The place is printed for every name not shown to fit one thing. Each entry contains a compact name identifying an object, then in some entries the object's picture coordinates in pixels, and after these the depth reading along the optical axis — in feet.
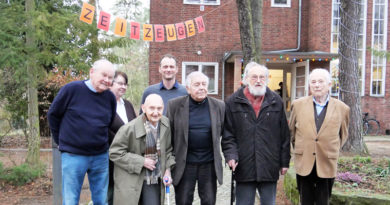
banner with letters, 22.54
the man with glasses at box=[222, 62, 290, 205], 11.09
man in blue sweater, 10.41
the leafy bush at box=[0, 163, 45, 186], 23.44
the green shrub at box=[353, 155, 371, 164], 19.02
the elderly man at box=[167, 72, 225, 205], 10.91
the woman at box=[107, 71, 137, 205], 11.76
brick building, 45.62
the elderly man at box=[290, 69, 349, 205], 11.17
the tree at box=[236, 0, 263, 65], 20.02
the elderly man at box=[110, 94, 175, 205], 10.51
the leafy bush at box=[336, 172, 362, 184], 15.39
